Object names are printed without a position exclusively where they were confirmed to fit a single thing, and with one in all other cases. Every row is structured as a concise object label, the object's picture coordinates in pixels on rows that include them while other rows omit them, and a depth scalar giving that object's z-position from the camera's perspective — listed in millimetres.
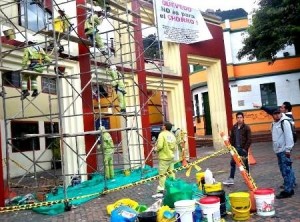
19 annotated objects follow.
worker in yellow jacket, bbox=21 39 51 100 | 6828
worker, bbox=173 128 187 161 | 10627
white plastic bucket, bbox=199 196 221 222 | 4294
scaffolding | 7702
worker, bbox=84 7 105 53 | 7957
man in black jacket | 6728
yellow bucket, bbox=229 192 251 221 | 4606
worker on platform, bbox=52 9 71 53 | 7529
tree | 12839
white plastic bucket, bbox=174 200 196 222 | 4286
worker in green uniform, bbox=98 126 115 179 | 8581
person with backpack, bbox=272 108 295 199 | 5513
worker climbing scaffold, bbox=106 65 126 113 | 8712
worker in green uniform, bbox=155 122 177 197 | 6522
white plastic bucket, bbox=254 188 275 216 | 4673
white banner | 11706
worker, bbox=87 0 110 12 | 8765
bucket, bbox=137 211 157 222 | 4206
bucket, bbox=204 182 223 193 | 4977
